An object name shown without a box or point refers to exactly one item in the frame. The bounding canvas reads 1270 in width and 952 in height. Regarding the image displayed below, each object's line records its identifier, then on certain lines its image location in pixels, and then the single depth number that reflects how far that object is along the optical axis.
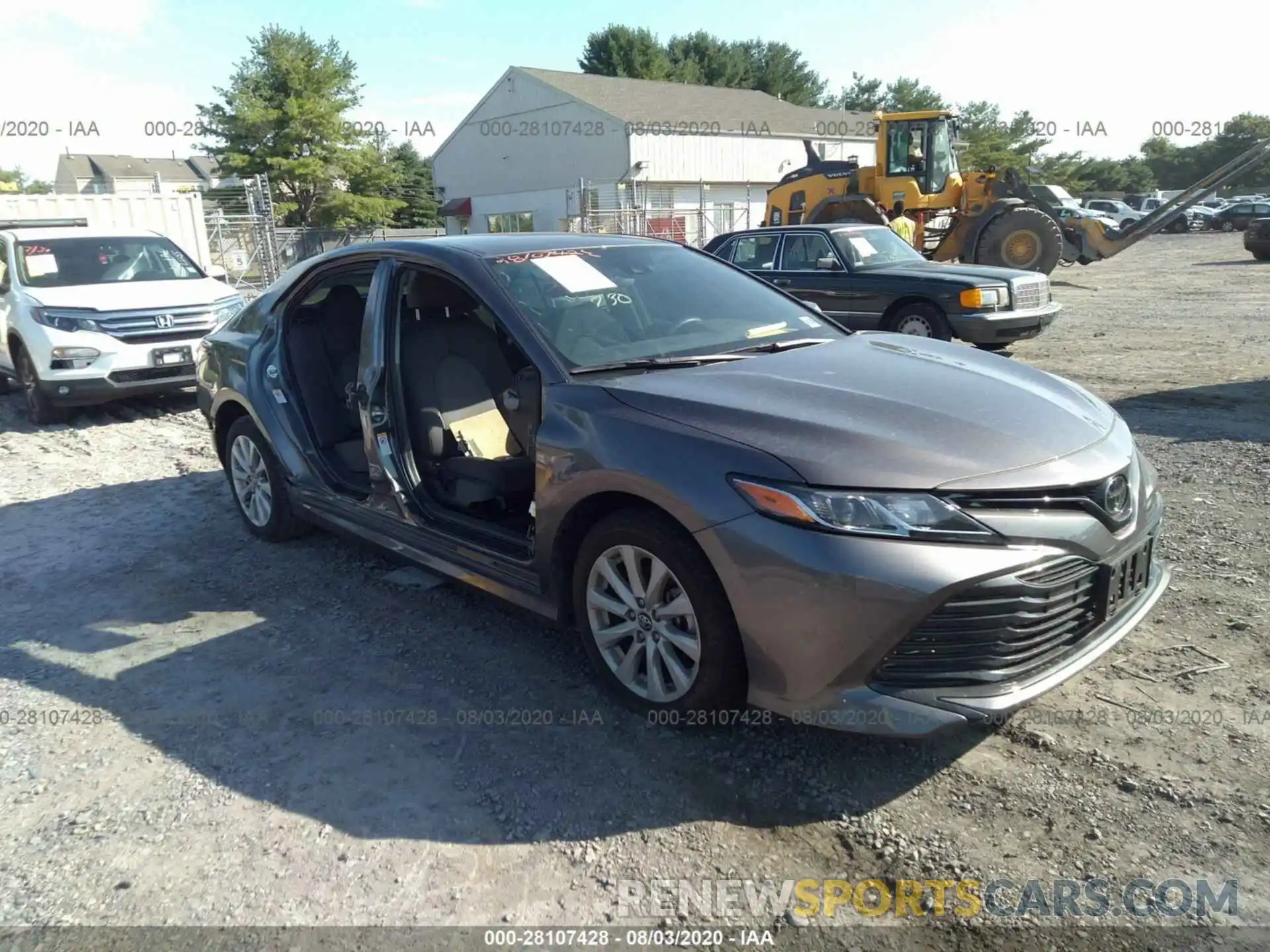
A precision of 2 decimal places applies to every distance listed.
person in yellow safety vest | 15.94
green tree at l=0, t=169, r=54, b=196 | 82.36
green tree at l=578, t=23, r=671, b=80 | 56.22
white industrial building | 36.88
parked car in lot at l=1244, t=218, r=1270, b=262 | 23.08
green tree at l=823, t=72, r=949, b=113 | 68.81
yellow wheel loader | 16.12
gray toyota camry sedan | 2.58
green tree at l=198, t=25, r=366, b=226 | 37.84
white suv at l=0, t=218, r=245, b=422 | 8.51
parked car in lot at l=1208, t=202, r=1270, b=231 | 37.59
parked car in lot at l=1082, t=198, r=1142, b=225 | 40.50
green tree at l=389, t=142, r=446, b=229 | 51.67
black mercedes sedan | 9.73
